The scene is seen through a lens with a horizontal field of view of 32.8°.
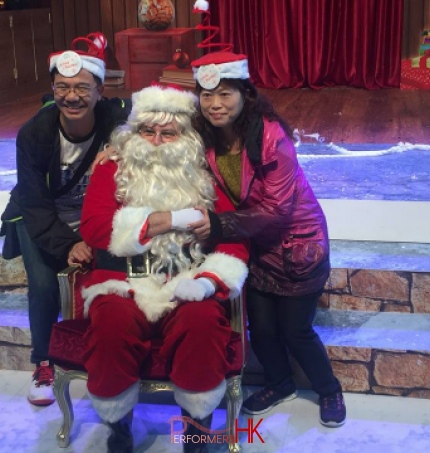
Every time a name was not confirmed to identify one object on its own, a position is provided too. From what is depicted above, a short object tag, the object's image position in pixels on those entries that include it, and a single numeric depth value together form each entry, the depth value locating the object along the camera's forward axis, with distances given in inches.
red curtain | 226.4
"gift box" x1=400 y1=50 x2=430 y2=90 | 226.8
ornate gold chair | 77.2
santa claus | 73.7
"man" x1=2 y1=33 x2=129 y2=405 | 83.7
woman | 78.9
